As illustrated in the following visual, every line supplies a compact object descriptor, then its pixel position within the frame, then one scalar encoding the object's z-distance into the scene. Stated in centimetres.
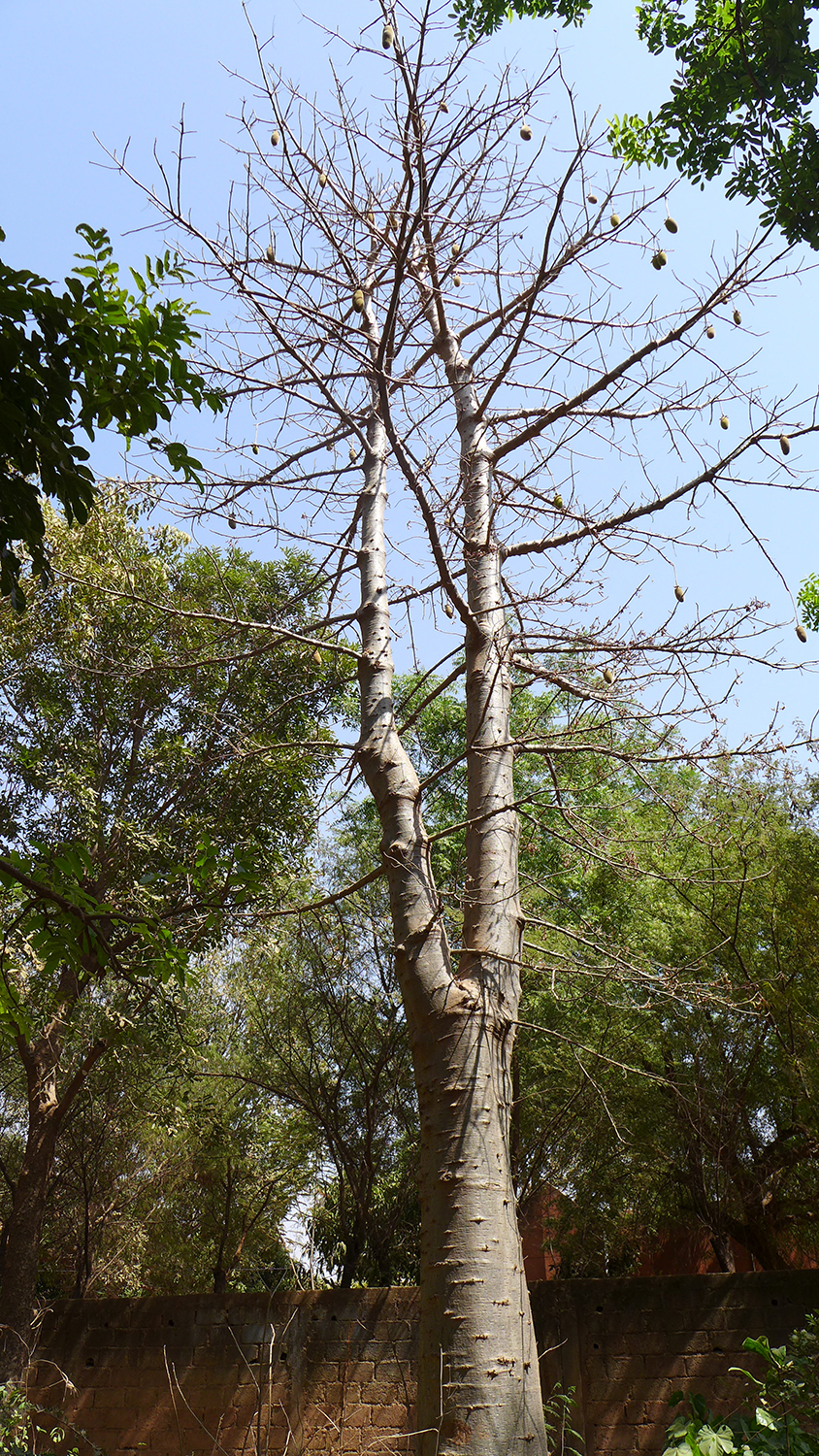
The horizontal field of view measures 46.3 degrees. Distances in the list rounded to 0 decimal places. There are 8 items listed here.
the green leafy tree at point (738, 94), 392
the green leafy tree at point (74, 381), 223
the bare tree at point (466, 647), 264
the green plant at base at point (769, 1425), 304
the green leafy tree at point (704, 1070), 708
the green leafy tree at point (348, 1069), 820
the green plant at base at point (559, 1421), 484
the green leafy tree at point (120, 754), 721
